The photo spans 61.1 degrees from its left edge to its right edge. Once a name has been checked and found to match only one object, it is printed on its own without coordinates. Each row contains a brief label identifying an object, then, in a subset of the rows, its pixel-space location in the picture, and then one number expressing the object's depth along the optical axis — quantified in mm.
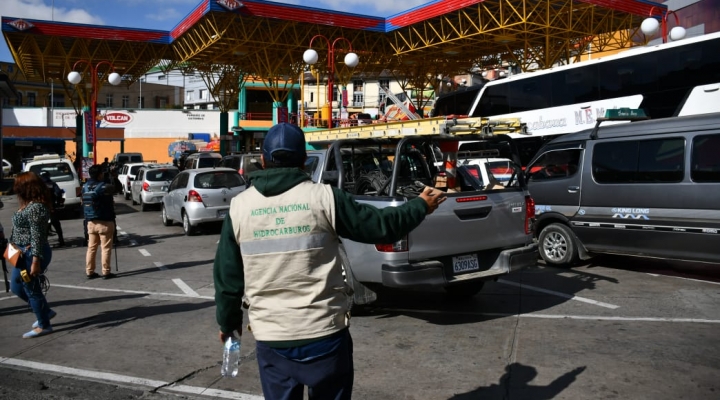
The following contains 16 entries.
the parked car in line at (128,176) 25984
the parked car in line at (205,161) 23719
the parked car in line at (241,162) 18094
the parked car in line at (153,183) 20719
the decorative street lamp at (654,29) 18625
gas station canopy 26359
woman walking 6324
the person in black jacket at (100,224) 9438
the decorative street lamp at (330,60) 18172
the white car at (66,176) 18141
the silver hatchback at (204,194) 14336
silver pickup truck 5965
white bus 14930
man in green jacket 2703
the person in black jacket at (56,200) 12891
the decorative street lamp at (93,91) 21347
